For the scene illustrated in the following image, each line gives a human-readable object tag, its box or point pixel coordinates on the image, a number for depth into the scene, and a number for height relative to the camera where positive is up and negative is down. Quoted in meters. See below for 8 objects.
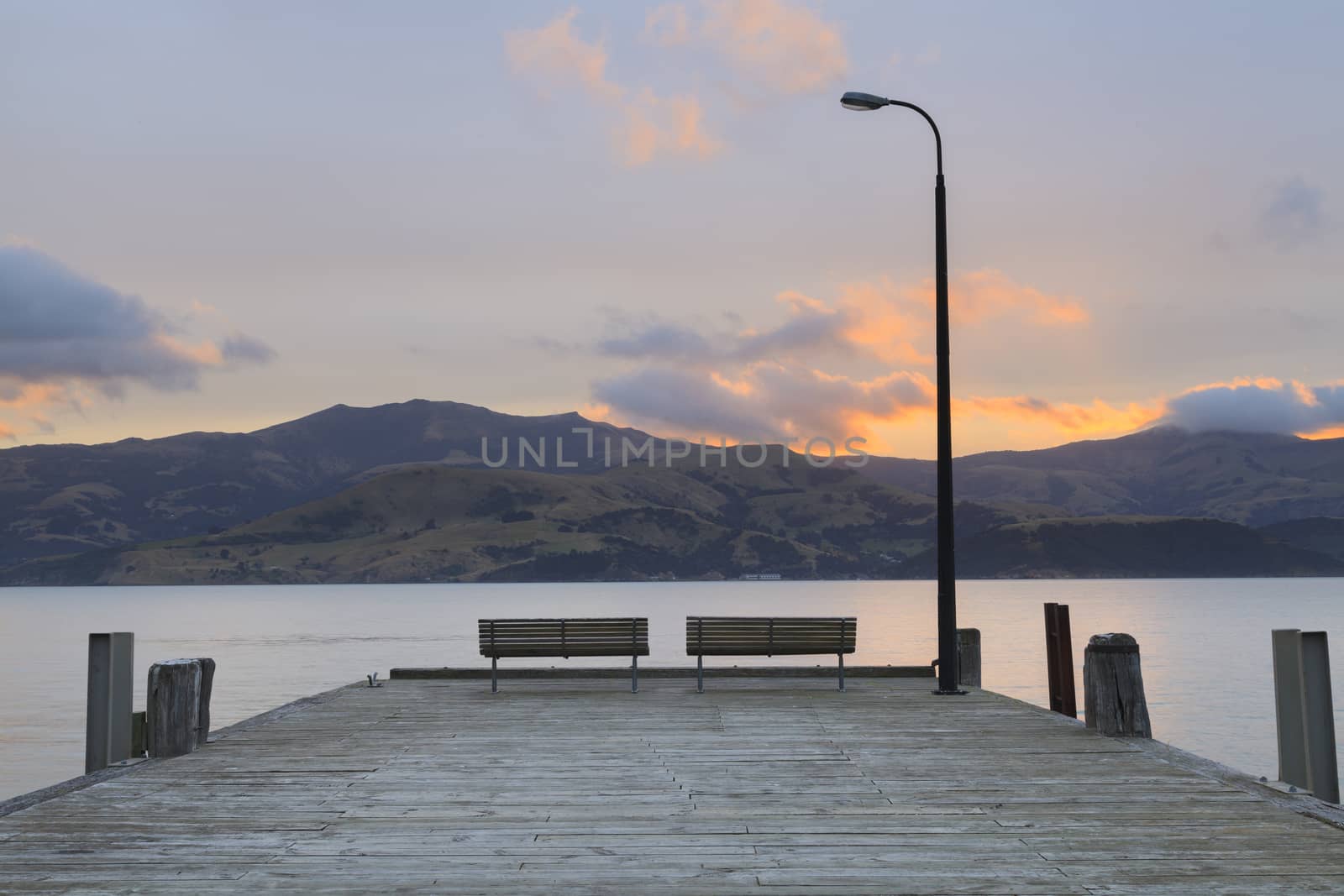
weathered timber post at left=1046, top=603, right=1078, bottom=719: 15.06 -1.27
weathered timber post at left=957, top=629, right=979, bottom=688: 17.98 -1.40
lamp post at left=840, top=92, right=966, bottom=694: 16.52 +1.39
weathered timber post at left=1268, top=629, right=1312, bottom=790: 10.38 -1.25
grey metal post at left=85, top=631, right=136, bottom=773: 11.57 -1.36
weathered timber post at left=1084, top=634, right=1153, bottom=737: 12.47 -1.26
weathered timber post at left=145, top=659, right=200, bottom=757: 11.73 -1.40
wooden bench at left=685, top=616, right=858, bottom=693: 16.62 -1.01
